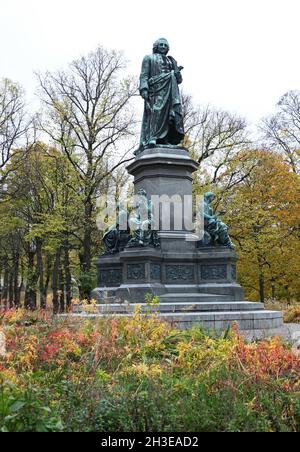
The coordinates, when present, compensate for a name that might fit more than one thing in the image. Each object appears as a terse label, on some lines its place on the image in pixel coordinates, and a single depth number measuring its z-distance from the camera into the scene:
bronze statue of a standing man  15.37
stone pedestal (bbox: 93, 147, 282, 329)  12.00
